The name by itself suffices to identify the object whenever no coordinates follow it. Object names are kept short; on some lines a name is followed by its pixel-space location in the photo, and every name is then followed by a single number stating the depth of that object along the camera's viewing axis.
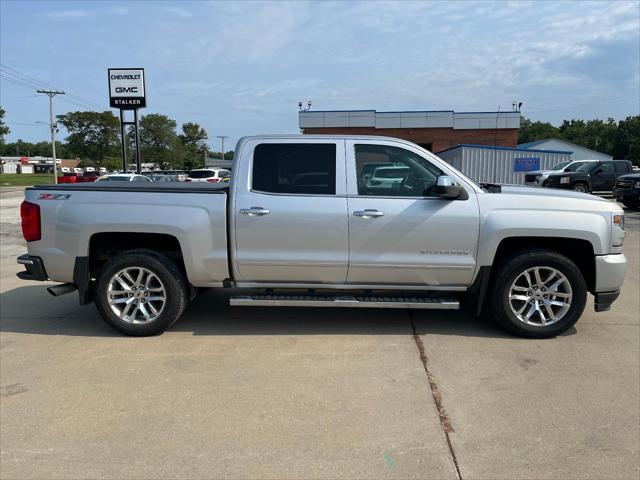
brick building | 33.75
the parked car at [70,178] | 44.76
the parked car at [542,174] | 22.29
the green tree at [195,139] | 117.81
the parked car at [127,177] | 21.33
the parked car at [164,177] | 25.09
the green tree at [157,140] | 93.50
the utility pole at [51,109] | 50.66
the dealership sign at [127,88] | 25.23
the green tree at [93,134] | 94.19
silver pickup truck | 4.58
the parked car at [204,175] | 26.83
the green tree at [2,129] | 69.62
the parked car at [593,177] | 21.14
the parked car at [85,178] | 41.02
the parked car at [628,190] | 16.73
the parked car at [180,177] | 29.42
